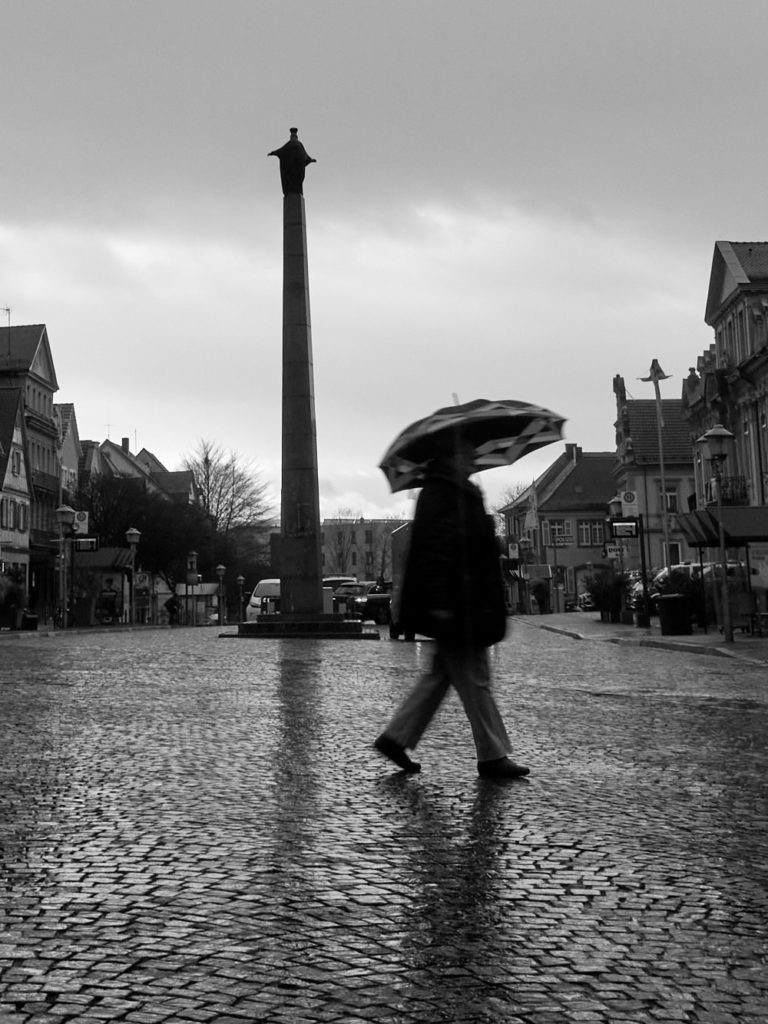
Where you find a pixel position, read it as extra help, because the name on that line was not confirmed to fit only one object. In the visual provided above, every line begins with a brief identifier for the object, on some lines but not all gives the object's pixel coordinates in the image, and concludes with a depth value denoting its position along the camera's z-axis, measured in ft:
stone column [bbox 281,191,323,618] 118.93
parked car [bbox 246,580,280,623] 184.24
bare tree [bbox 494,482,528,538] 457.27
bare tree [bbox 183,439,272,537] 307.58
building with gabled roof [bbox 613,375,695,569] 291.58
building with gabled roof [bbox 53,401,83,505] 283.18
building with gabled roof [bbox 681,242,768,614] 176.14
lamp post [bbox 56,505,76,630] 157.07
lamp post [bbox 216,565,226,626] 256.62
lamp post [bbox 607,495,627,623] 137.47
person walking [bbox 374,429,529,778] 23.99
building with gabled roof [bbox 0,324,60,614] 249.55
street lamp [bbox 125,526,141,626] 184.03
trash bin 99.40
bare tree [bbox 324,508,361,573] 575.79
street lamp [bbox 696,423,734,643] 83.25
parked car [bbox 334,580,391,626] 161.48
